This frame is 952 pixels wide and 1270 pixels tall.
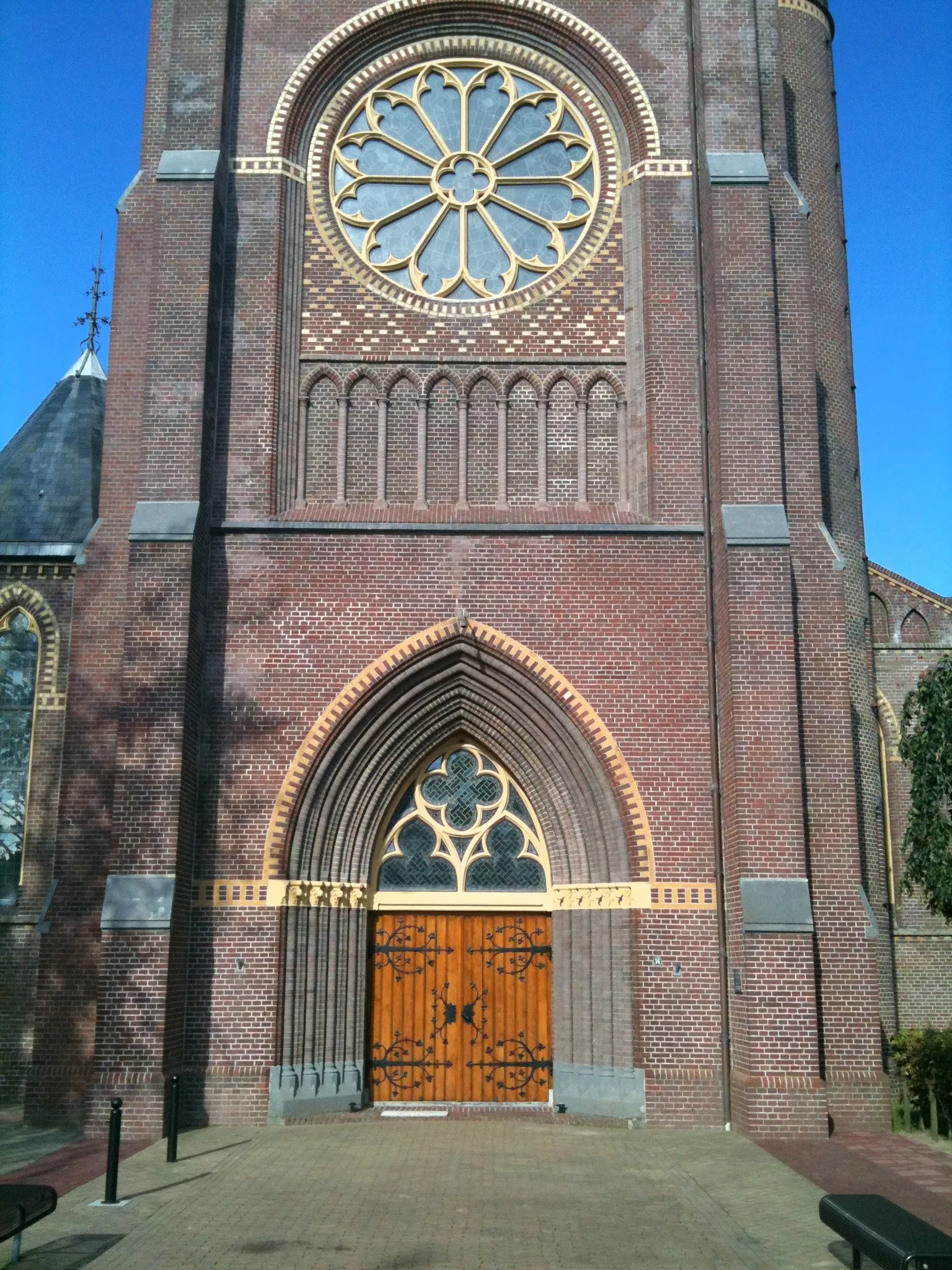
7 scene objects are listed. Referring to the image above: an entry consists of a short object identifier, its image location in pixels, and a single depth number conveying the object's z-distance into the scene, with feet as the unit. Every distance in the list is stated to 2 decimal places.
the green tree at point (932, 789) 42.42
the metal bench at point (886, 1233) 22.97
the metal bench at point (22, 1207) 25.38
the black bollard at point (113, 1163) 33.30
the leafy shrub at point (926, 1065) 45.37
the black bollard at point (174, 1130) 38.27
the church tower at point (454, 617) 45.88
